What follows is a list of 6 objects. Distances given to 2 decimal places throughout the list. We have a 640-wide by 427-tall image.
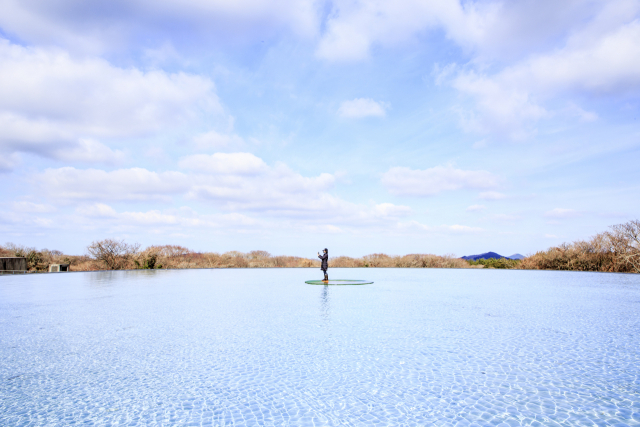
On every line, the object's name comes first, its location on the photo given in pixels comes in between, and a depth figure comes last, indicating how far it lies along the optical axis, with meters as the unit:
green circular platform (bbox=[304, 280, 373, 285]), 14.14
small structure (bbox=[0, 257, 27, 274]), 19.85
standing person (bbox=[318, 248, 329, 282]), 14.43
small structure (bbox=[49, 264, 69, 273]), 21.66
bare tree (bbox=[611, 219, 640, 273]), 18.81
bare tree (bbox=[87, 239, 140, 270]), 24.09
